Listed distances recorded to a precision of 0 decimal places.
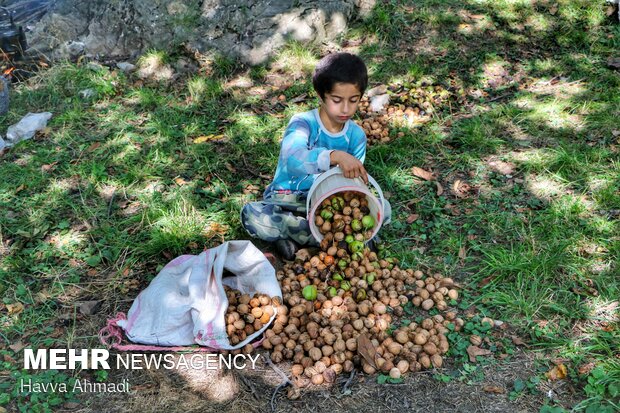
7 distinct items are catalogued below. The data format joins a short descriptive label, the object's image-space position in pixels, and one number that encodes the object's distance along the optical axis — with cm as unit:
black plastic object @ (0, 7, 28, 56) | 600
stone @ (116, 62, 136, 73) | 567
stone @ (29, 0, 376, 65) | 570
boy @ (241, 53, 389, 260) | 311
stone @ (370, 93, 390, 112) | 495
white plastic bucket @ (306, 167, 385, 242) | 302
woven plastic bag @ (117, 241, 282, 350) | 286
